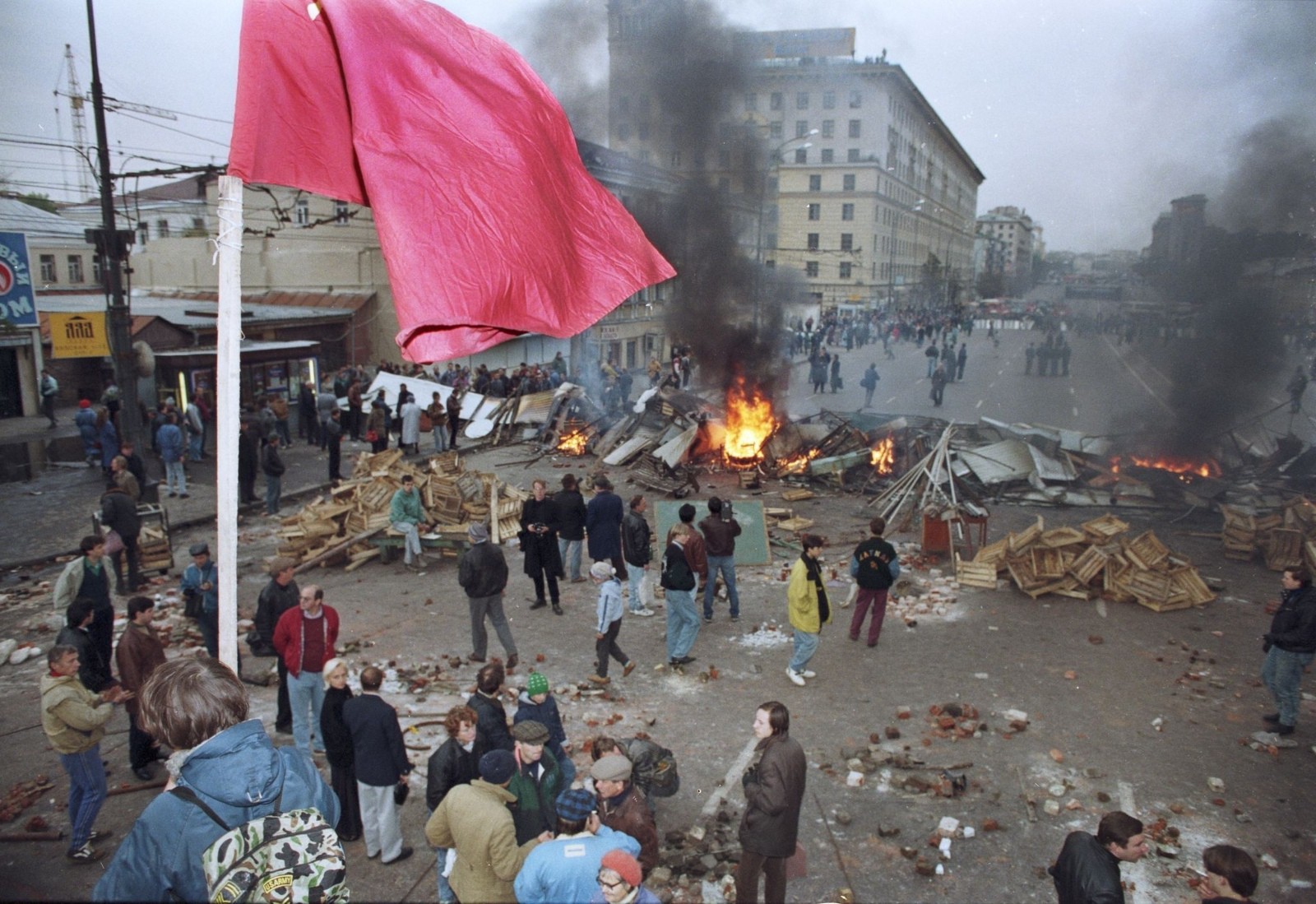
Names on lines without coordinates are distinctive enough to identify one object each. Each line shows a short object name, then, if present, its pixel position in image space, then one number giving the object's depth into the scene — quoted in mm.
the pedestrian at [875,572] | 8688
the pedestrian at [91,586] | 7203
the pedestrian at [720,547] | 9375
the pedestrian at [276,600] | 7012
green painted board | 11695
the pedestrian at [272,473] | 13742
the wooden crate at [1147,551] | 10539
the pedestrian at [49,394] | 23547
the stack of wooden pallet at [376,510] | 11875
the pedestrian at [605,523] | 10023
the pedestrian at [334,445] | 16266
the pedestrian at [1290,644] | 6809
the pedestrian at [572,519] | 10578
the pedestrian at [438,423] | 20219
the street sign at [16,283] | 21125
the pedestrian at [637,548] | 9484
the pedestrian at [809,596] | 7594
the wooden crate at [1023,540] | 10969
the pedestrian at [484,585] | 8148
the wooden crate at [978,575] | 10906
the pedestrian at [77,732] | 5031
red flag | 3209
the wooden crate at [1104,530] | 11000
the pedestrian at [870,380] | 27688
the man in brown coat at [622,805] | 4375
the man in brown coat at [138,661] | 5957
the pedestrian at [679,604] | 8336
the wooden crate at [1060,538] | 10828
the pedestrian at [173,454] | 14680
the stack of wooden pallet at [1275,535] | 11602
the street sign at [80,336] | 21900
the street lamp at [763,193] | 27828
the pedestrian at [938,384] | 28047
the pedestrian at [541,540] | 9914
